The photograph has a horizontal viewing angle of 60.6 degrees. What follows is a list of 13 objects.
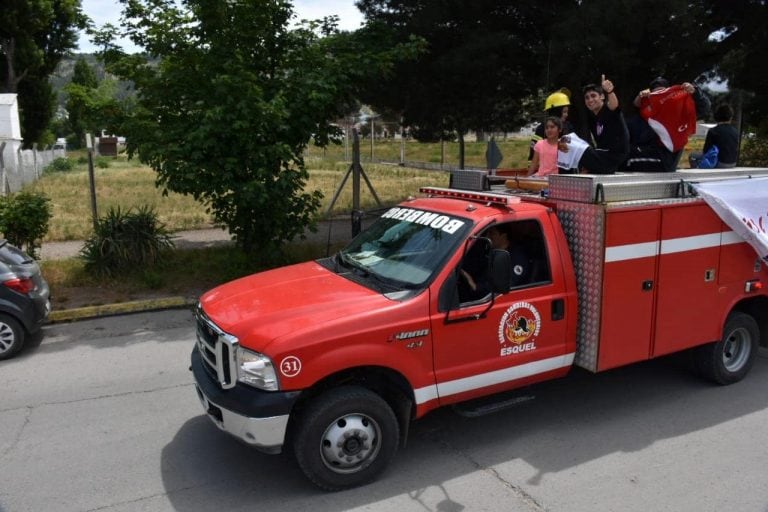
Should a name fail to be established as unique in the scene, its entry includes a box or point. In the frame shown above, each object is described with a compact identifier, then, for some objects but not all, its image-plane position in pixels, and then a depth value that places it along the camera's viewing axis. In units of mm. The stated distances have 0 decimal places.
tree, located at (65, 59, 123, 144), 8844
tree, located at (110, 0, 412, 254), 8562
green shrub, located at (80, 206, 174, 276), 9859
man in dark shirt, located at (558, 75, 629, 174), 5812
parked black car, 6789
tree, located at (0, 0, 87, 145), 30562
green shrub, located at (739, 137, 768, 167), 17484
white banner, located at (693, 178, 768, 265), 5492
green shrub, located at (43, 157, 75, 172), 35588
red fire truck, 4074
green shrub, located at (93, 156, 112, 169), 37469
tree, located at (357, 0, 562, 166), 12617
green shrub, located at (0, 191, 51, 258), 9211
